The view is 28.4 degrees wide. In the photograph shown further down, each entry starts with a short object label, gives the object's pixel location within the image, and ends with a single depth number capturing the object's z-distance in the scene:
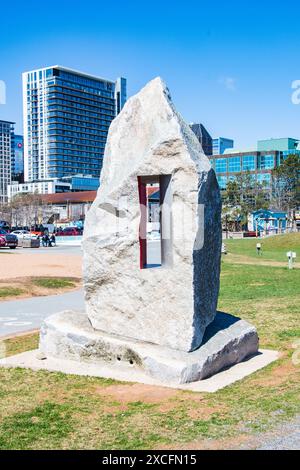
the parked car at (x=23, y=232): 58.77
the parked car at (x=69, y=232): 60.53
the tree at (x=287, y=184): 68.66
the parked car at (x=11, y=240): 40.97
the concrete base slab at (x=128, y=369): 7.25
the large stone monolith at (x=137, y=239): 7.79
